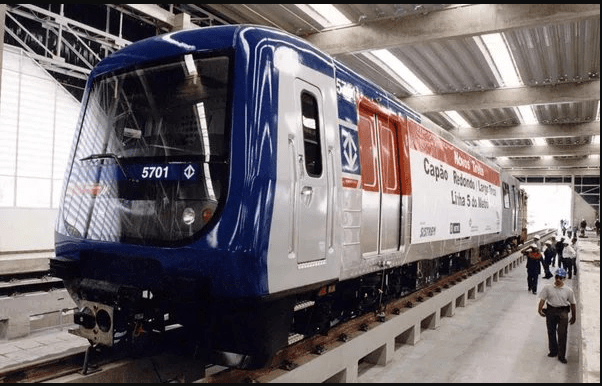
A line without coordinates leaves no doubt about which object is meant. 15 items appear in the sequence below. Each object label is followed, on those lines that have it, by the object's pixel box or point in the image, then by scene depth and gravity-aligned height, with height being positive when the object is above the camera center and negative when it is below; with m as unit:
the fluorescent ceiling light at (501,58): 10.83 +3.95
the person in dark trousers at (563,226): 35.05 -0.36
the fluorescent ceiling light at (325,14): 9.62 +4.08
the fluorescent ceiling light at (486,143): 26.09 +4.10
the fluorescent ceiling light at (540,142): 25.12 +4.14
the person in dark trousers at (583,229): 33.89 -0.54
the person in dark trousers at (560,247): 17.03 -0.96
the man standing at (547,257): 16.05 -1.25
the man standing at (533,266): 13.01 -1.24
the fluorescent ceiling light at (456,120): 19.08 +4.00
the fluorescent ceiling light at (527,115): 17.72 +4.00
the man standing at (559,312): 7.18 -1.38
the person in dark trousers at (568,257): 15.16 -1.11
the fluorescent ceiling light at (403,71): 12.04 +3.93
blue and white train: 3.75 +0.15
